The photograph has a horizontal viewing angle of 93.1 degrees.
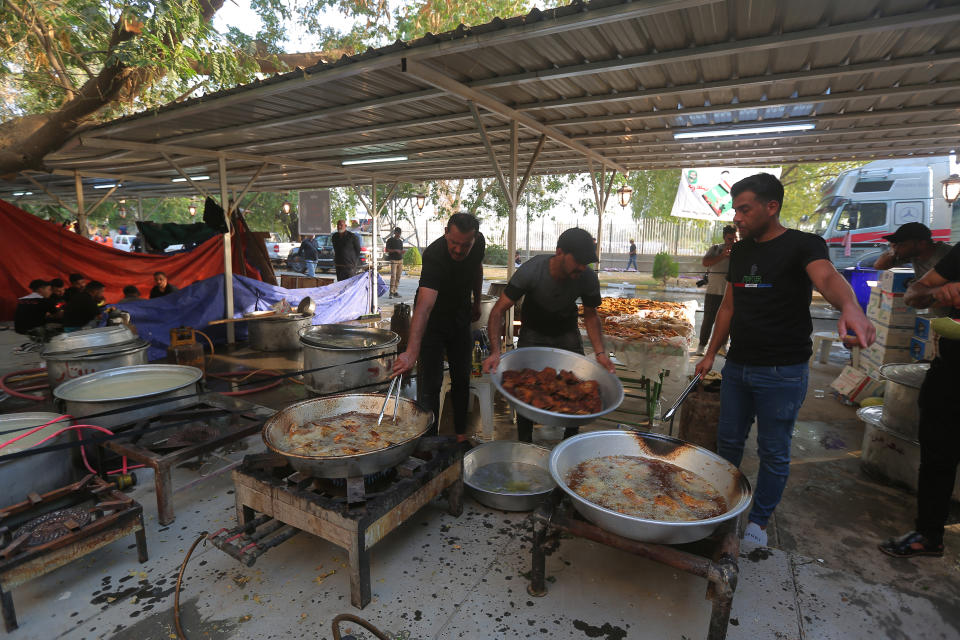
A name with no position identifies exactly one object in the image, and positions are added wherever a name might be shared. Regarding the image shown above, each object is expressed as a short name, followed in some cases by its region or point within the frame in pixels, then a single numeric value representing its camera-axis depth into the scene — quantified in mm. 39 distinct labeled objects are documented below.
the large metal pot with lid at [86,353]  3594
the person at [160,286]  7910
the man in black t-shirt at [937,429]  2490
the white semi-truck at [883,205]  13727
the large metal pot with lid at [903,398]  3338
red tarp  8312
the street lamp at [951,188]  10070
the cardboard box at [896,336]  5180
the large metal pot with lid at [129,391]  2990
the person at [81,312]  5723
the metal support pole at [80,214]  9539
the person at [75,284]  6910
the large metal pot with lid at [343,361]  4859
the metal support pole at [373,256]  11016
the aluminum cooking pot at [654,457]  1794
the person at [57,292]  7270
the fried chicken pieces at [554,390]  2781
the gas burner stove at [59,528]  2018
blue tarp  6926
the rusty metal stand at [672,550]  1815
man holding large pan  3150
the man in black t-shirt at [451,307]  3213
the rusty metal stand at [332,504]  2172
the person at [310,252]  16359
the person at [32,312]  7023
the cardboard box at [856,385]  5305
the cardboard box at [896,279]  5000
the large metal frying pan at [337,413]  2125
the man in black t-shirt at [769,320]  2465
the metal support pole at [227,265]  8047
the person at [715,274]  7039
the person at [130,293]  7674
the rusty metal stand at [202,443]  2799
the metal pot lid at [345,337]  5180
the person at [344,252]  12375
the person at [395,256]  14855
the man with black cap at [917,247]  4109
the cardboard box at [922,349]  4671
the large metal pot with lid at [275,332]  7637
